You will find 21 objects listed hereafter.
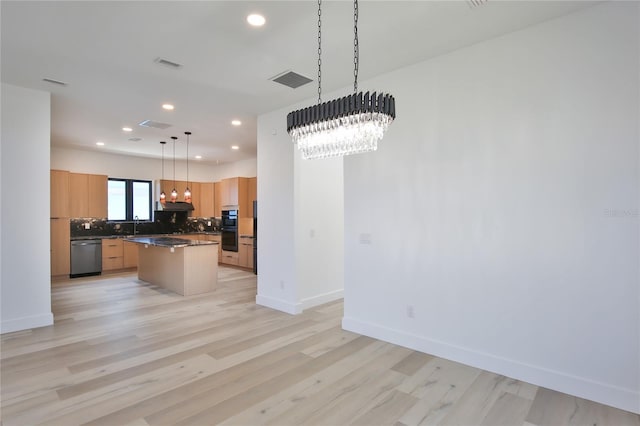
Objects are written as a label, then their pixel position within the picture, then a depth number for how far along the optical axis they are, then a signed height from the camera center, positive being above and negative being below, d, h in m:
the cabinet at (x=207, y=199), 9.88 +0.43
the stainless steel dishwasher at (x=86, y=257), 7.43 -0.96
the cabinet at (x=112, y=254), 7.90 -0.94
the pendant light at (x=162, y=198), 7.33 +0.38
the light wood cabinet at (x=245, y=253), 8.41 -0.99
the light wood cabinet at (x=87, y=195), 7.54 +0.44
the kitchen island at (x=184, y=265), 5.90 -0.94
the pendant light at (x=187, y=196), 7.30 +0.39
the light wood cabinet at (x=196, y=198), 9.71 +0.46
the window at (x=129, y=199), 8.70 +0.40
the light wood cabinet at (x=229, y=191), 8.91 +0.60
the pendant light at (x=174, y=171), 6.87 +1.23
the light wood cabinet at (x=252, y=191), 8.82 +0.59
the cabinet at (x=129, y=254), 8.23 -0.99
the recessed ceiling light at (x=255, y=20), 2.69 +1.57
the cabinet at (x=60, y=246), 7.12 -0.69
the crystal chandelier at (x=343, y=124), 2.12 +0.60
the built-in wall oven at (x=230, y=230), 8.87 -0.43
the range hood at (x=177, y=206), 8.65 +0.20
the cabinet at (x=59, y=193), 7.14 +0.45
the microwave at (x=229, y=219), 8.88 -0.14
